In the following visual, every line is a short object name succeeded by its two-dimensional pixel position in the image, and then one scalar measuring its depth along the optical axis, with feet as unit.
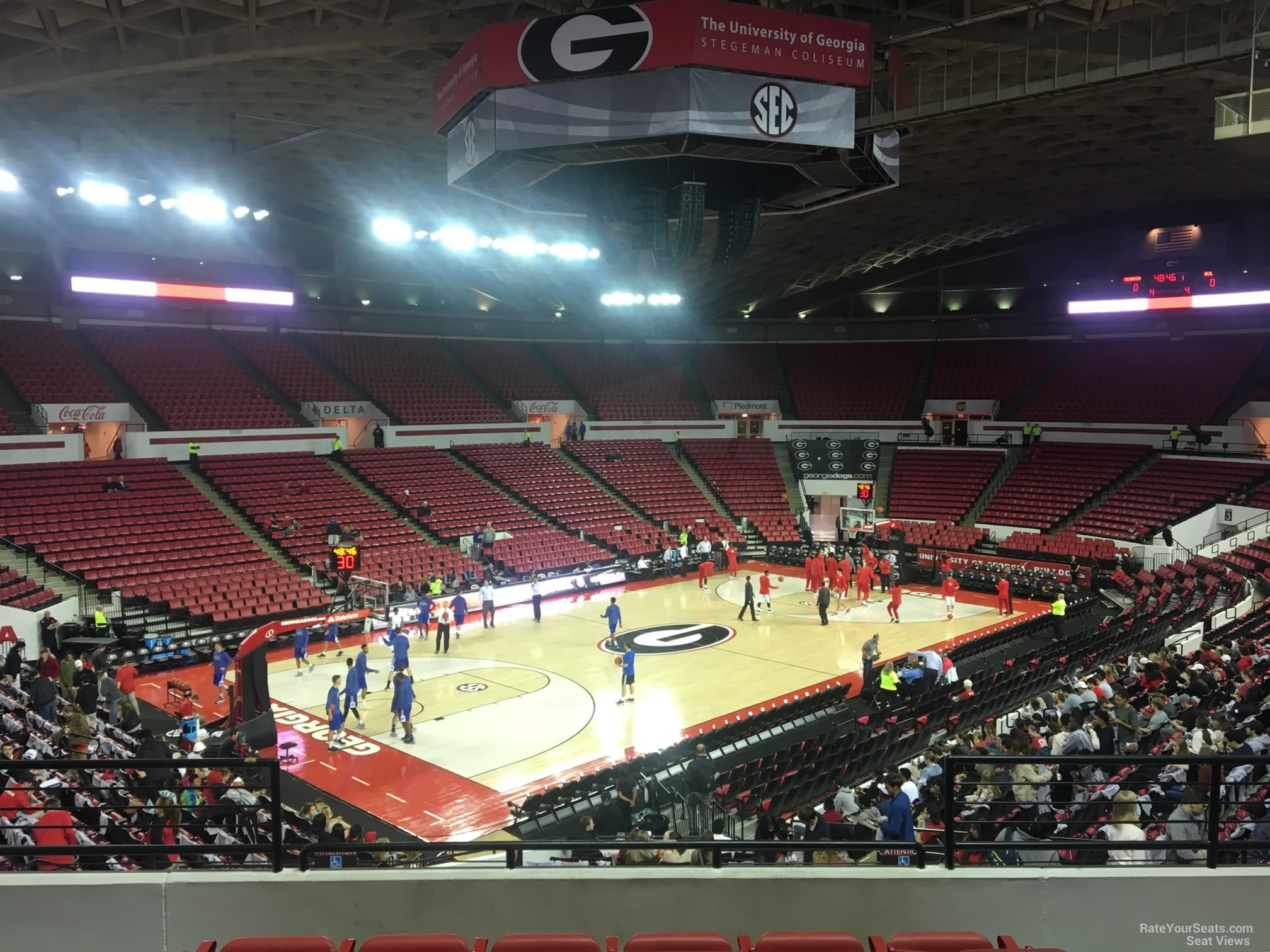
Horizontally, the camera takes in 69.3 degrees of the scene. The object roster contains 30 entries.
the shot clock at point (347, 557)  71.20
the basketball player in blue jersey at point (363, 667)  51.62
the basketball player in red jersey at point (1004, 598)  80.07
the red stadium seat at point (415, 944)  13.02
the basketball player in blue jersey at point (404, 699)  50.01
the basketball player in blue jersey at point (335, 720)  49.19
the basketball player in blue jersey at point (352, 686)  51.31
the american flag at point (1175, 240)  118.83
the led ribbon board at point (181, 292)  98.17
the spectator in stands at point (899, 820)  28.12
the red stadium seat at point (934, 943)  13.41
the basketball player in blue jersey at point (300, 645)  62.39
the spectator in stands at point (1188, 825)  20.04
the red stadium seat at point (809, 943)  13.19
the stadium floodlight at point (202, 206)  83.92
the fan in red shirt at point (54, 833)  21.74
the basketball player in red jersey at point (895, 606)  77.66
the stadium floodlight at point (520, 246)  102.27
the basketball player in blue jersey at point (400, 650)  56.18
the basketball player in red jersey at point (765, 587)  80.18
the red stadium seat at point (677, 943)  13.04
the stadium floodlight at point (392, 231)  94.73
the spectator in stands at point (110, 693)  47.96
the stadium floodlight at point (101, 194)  79.46
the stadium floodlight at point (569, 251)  103.55
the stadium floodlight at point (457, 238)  97.04
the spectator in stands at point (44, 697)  43.86
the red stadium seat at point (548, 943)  13.05
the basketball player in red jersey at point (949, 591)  78.95
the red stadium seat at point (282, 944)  13.00
